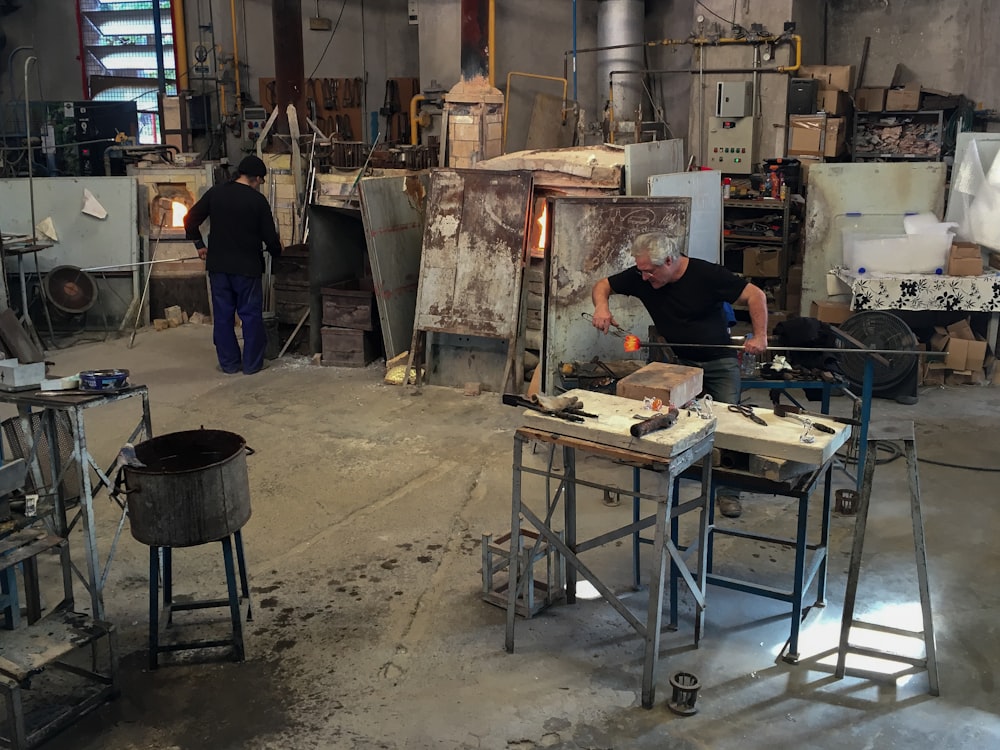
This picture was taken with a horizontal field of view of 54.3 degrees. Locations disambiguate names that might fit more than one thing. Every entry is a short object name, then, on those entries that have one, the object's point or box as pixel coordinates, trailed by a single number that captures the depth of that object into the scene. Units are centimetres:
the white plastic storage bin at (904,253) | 744
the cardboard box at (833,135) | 964
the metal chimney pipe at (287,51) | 1177
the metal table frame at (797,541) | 384
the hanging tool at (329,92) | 1320
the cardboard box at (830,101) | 979
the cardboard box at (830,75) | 996
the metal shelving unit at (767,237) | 888
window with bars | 1367
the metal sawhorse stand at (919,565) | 361
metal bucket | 362
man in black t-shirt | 500
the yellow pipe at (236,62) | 1321
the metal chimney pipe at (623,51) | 1102
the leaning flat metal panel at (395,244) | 773
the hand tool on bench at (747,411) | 402
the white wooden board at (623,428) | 343
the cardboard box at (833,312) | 772
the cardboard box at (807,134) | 962
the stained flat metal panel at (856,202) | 804
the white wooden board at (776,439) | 368
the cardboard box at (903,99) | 995
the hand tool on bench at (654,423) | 344
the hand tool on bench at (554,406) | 369
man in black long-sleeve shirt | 777
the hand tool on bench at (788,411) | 404
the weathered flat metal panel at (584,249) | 658
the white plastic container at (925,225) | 757
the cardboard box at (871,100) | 1013
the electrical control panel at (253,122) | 1260
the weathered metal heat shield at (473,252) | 725
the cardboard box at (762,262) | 902
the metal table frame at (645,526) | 347
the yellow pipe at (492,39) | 1002
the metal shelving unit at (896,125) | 998
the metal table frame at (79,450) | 373
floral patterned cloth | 726
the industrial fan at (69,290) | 920
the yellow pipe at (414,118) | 1158
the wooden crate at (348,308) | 810
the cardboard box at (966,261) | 729
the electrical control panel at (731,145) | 980
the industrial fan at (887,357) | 704
